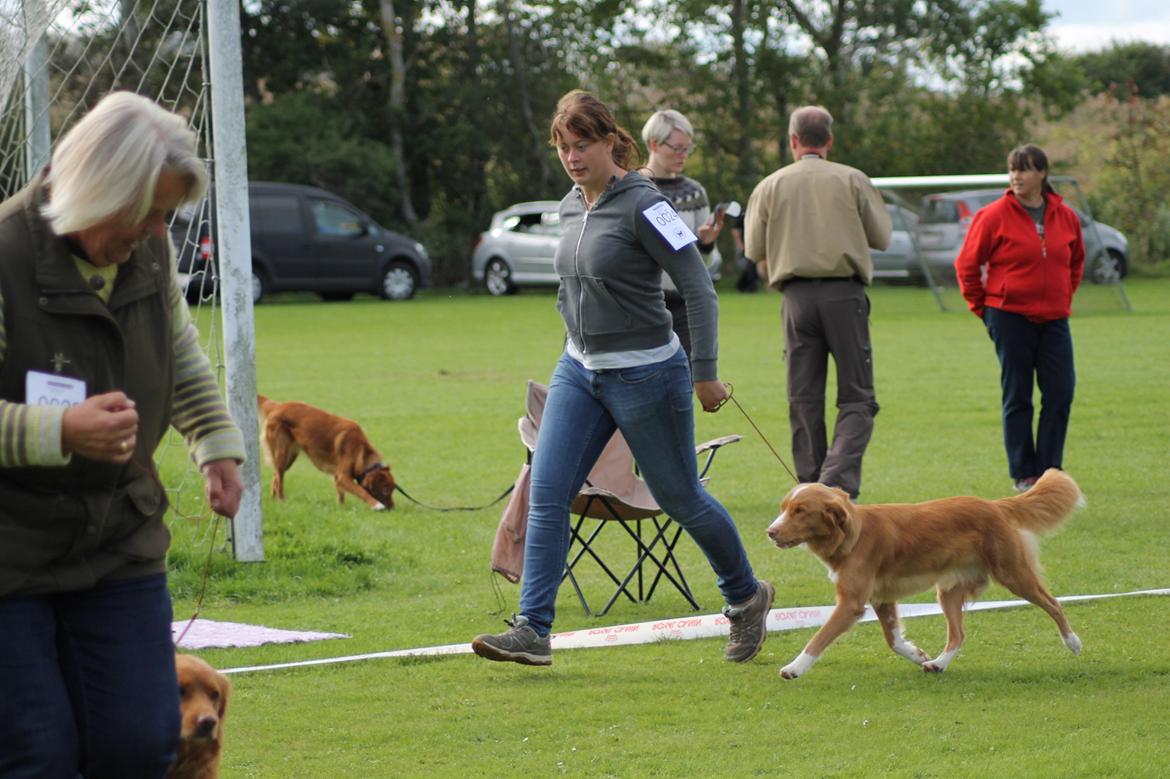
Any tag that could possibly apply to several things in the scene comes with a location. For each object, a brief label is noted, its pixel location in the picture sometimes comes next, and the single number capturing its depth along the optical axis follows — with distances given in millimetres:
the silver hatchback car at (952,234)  48531
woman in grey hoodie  10906
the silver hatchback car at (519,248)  63187
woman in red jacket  18172
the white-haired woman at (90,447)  5738
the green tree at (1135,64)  106375
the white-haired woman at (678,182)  15914
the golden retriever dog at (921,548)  11039
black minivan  58219
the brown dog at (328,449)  19828
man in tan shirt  17125
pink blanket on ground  12594
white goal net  15662
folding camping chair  13422
